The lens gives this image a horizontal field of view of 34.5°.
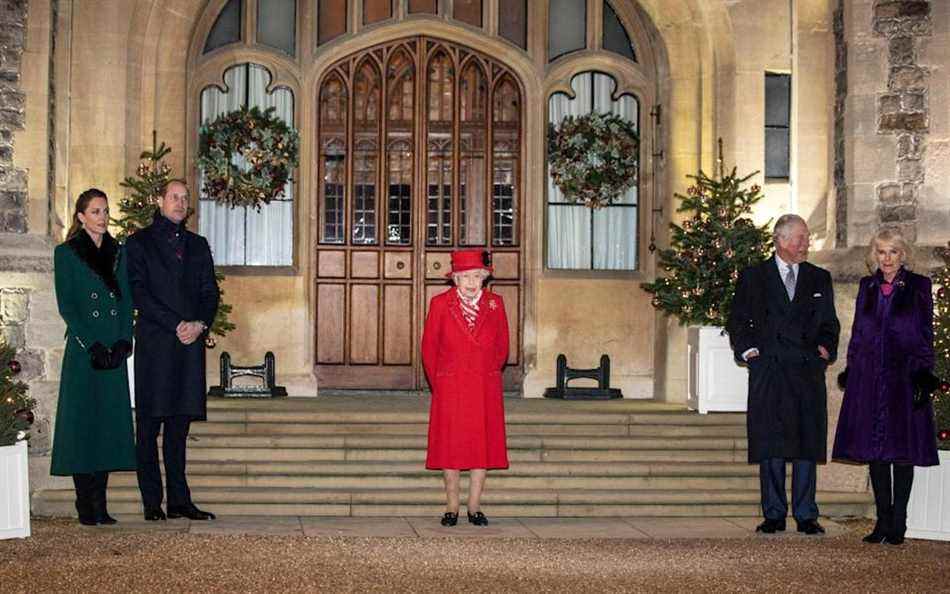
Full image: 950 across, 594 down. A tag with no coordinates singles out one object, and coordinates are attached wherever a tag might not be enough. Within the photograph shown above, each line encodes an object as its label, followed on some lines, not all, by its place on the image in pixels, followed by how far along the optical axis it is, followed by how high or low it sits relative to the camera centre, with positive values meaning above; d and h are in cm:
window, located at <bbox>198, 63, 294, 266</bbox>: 1323 +60
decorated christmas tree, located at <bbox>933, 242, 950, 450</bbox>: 884 -33
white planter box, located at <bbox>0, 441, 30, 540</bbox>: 826 -112
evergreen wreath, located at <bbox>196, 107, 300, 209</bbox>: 1290 +111
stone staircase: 941 -116
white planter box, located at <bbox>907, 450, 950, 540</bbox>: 869 -122
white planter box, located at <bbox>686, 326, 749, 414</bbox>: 1135 -65
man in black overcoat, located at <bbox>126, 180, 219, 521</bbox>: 862 -35
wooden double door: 1339 +82
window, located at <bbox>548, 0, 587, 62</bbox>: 1359 +232
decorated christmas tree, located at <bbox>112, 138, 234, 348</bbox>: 1131 +63
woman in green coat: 847 -45
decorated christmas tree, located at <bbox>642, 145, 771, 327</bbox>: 1160 +28
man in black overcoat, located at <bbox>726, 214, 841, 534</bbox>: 870 -44
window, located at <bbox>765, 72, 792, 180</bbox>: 1260 +138
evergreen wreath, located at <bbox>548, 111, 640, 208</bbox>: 1334 +115
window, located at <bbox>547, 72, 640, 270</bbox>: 1357 +60
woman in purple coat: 841 -53
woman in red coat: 865 -53
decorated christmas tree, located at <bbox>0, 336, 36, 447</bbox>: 844 -66
